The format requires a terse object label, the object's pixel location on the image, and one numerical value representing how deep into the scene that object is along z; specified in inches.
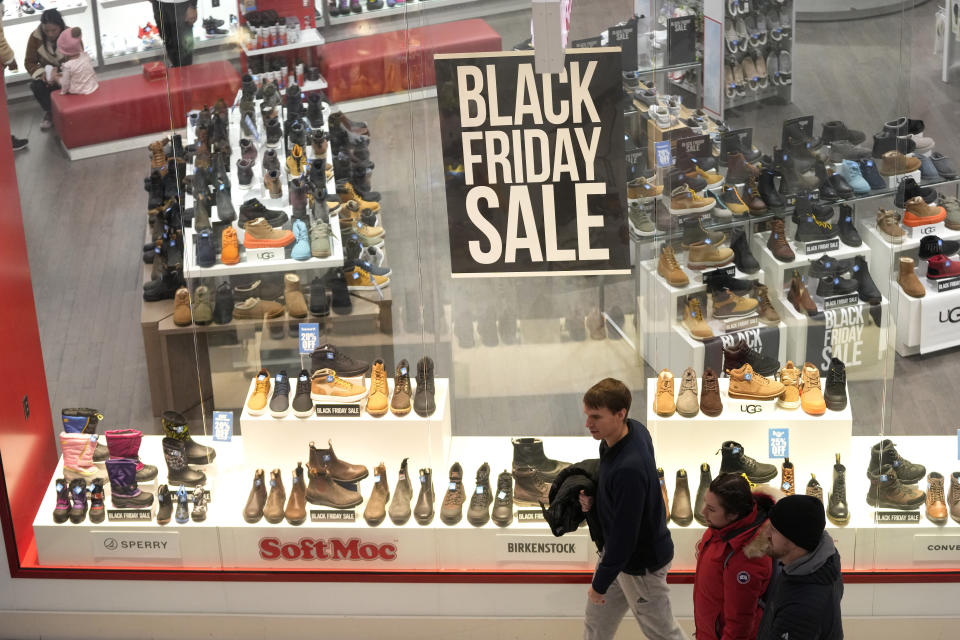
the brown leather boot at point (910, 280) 262.2
